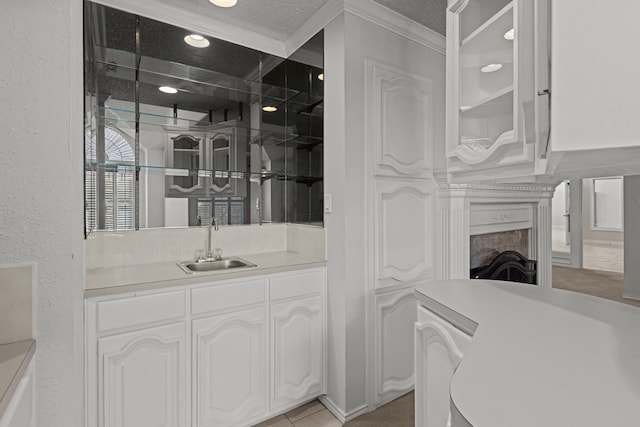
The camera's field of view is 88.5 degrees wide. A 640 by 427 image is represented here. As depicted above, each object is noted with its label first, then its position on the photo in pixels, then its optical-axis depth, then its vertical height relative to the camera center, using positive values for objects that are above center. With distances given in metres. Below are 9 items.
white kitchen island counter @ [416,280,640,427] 0.55 -0.34
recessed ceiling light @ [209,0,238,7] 2.03 +1.29
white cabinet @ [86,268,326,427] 1.49 -0.74
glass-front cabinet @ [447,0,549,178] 0.91 +0.42
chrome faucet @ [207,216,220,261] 2.29 -0.21
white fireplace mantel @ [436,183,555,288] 2.44 -0.07
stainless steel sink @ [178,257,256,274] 2.16 -0.37
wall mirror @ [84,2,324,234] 1.98 +0.56
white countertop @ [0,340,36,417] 0.70 -0.39
